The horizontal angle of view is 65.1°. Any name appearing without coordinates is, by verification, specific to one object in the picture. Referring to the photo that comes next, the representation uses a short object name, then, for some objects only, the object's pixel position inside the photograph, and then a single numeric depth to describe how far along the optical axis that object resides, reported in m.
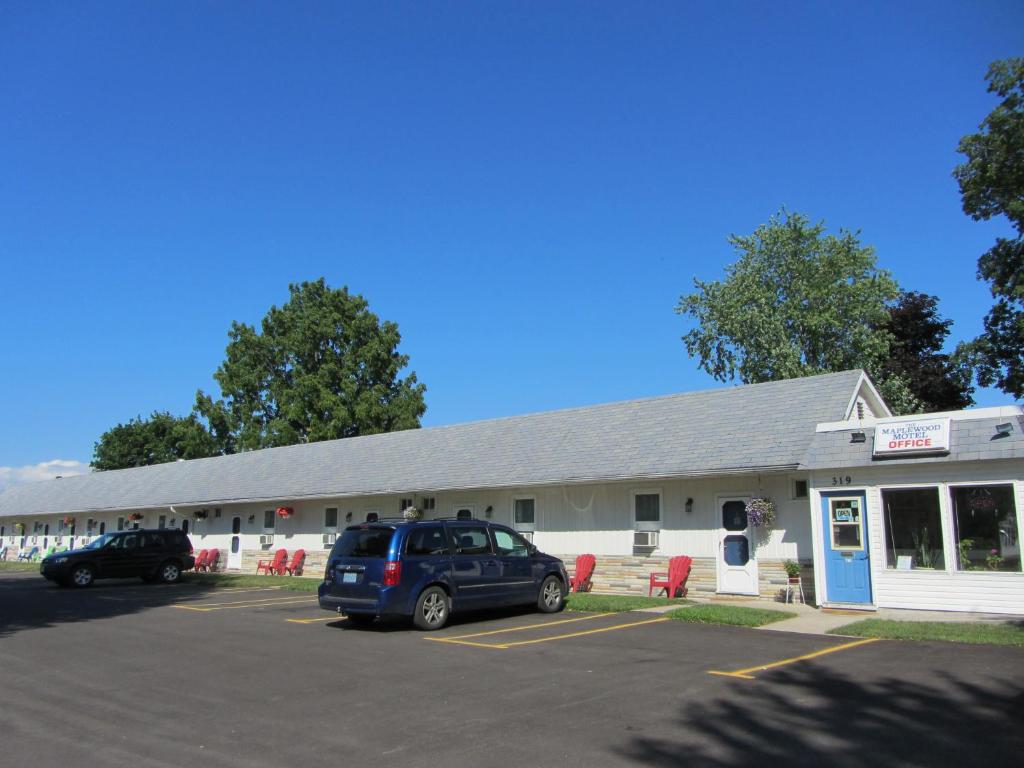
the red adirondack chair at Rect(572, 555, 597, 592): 19.07
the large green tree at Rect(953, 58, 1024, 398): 27.31
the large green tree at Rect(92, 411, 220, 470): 71.31
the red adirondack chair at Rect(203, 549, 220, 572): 31.55
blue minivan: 12.48
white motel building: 13.61
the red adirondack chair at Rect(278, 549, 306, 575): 27.23
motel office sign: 13.77
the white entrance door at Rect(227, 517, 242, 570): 31.11
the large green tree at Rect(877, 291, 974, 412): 39.41
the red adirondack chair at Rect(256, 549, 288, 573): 27.89
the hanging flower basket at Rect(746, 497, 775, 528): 16.20
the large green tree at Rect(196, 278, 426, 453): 51.91
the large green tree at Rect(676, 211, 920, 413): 39.75
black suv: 24.88
